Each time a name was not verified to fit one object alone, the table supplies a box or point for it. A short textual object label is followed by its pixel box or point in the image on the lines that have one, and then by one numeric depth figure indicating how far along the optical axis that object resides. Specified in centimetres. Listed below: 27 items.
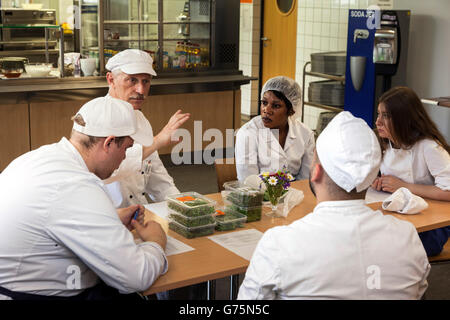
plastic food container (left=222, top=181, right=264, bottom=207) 277
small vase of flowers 284
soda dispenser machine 679
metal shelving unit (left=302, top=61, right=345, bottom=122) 743
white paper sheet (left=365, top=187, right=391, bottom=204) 315
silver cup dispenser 674
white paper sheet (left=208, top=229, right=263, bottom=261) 240
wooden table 214
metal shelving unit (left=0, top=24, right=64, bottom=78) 582
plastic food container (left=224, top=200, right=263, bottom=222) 278
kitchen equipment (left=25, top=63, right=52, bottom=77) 587
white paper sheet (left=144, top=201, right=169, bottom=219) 283
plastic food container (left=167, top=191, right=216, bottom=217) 256
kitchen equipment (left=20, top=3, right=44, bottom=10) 761
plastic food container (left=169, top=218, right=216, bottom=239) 254
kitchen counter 572
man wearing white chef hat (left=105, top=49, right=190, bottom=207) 319
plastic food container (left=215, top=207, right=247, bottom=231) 264
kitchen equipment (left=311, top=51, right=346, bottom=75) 754
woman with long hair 320
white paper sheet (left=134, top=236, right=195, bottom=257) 237
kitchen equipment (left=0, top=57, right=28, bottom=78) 570
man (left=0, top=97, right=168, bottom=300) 192
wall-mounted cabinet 646
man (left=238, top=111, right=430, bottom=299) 165
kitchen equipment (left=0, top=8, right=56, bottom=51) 720
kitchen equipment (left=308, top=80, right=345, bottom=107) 754
